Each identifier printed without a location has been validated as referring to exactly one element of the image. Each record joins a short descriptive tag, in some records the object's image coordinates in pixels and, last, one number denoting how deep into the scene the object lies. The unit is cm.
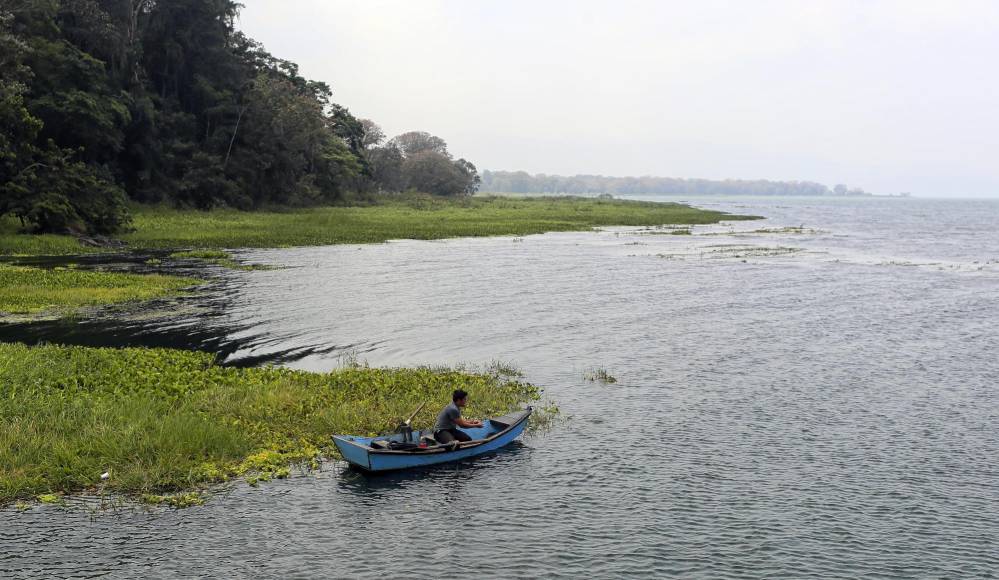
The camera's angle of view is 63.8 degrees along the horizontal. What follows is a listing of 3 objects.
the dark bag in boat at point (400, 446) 1988
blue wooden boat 1914
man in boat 2076
